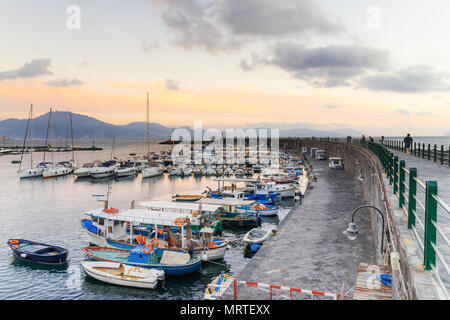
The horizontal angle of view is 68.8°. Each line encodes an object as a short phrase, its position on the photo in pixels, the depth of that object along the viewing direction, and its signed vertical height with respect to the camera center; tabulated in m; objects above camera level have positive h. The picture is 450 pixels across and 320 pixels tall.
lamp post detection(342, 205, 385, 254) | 9.36 -2.53
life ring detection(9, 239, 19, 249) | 23.72 -7.33
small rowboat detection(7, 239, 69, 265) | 21.95 -7.52
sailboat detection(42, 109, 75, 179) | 69.06 -6.00
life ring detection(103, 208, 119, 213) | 24.44 -5.04
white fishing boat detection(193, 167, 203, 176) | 72.62 -6.35
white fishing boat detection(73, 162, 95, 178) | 69.61 -6.20
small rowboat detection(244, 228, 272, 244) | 23.83 -6.85
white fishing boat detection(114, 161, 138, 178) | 70.56 -6.01
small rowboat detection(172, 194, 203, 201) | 42.11 -7.02
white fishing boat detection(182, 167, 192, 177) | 72.25 -6.17
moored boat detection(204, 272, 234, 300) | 14.20 -6.62
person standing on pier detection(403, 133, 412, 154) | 37.62 +0.21
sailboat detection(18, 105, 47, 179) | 69.47 -6.29
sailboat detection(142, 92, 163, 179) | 68.56 -6.09
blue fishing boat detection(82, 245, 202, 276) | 19.89 -7.26
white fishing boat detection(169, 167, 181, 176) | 72.25 -6.13
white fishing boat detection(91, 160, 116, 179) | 69.50 -6.12
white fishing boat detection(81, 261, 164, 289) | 18.33 -7.55
